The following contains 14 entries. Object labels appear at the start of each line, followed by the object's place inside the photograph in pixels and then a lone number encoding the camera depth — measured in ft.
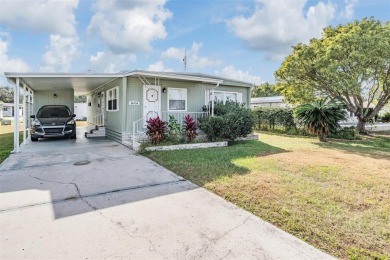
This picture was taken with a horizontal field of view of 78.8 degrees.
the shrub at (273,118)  51.35
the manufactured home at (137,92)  31.58
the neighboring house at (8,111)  158.49
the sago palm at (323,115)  36.70
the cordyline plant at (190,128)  31.45
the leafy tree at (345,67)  42.78
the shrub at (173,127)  31.07
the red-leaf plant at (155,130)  28.86
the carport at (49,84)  27.80
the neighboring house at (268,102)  86.22
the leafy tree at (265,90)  160.25
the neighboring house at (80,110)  111.24
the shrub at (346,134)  43.16
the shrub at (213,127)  32.68
